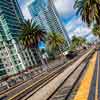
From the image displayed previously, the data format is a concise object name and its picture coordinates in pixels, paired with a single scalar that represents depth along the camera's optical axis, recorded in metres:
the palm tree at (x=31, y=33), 33.79
